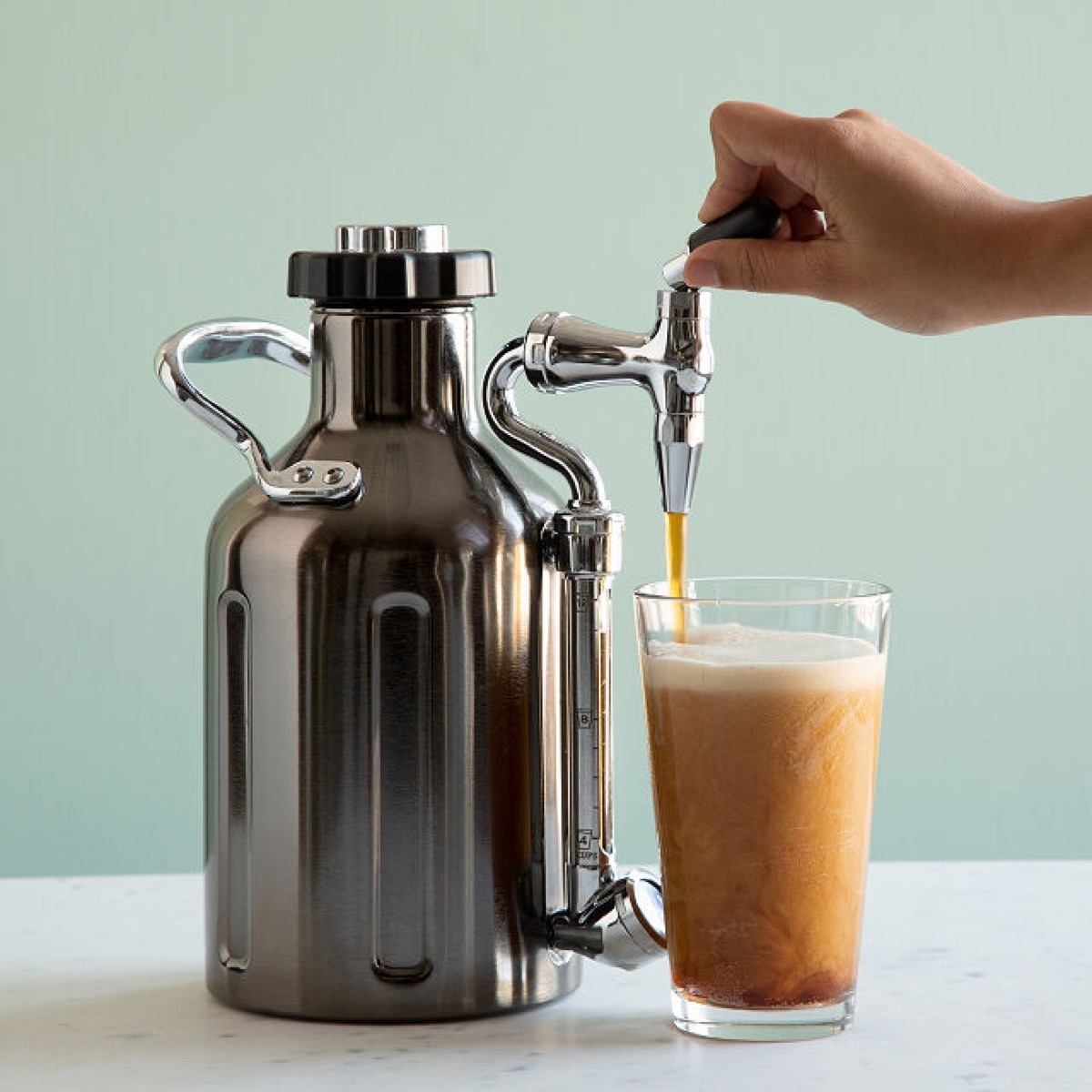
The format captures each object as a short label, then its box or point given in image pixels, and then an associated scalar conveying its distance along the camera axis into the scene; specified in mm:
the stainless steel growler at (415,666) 1038
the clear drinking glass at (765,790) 1005
